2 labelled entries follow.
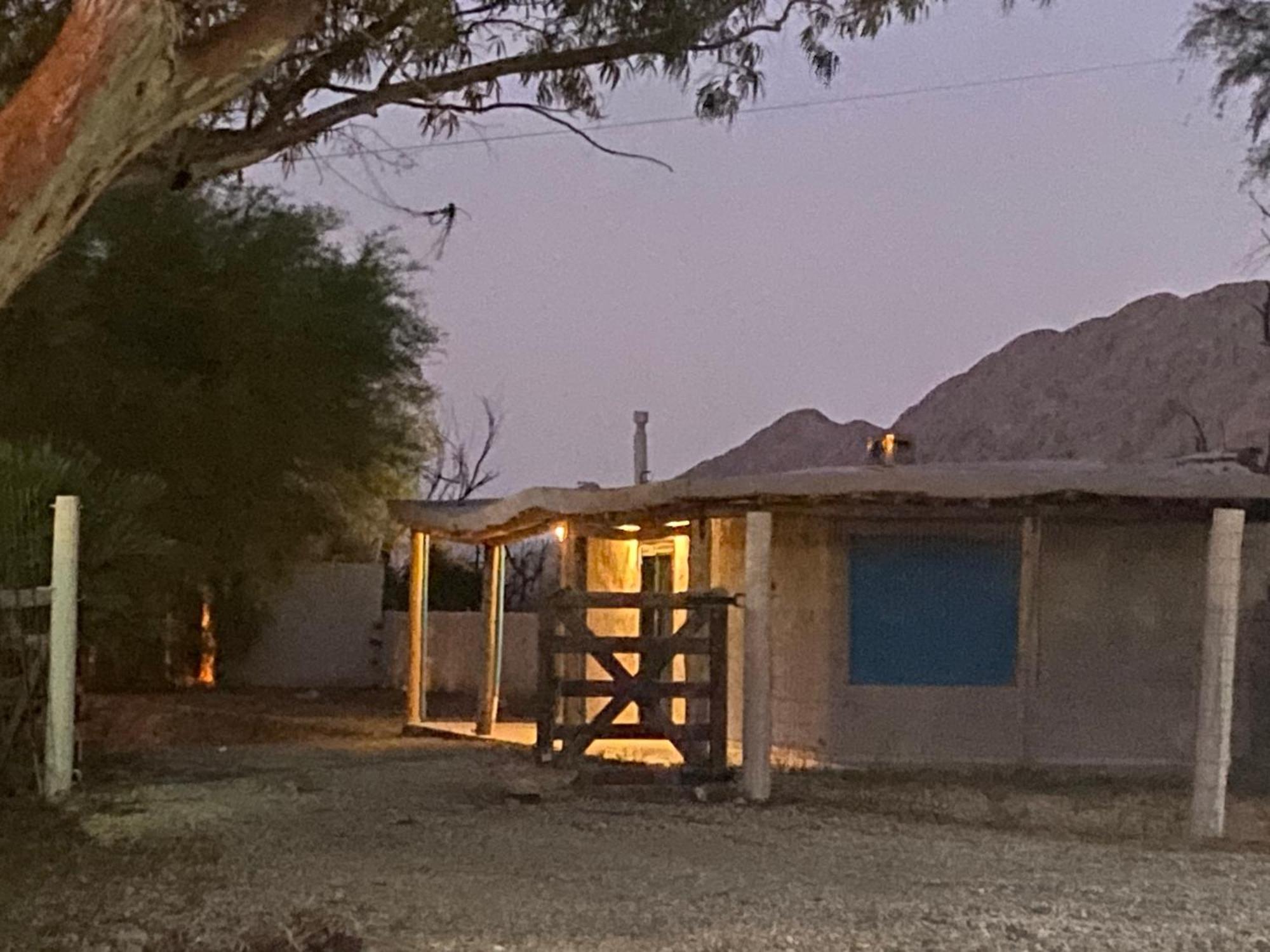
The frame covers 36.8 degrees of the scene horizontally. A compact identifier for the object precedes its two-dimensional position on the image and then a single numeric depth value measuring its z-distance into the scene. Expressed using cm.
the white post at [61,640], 1178
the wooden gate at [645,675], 1298
